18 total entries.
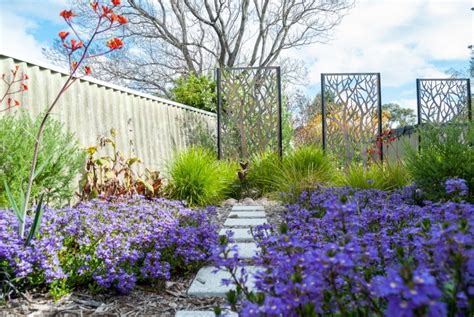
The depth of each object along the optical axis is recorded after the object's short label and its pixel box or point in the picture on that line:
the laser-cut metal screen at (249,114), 7.58
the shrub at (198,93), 9.56
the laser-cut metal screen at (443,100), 8.77
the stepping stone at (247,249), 2.65
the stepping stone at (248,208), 4.74
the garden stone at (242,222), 3.71
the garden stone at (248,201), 5.37
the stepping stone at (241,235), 3.15
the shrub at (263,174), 6.06
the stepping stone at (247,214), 4.20
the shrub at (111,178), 4.05
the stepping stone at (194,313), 1.82
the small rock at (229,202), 5.40
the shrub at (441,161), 4.14
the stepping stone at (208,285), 2.10
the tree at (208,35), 12.70
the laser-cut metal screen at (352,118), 7.79
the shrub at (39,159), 2.95
